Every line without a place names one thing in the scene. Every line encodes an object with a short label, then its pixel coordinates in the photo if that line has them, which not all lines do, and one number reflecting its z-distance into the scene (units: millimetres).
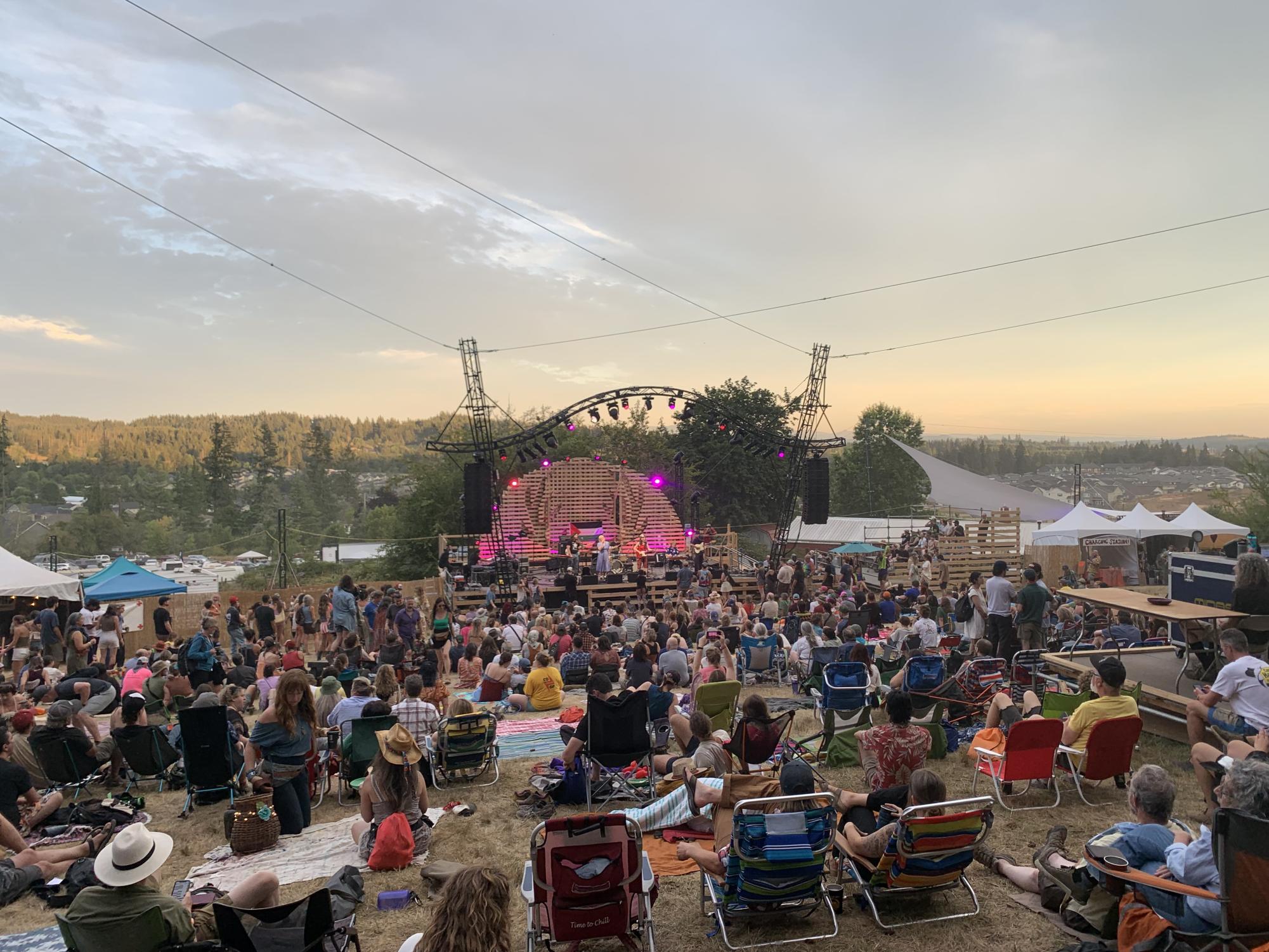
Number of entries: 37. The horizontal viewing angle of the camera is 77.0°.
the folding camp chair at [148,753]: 6184
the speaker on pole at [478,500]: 19531
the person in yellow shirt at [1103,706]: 5125
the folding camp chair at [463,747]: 6113
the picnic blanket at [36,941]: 3885
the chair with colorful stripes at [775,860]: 3418
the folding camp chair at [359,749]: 5915
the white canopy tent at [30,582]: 11859
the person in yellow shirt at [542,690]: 8789
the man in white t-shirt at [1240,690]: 4945
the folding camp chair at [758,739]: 5074
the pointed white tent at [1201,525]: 18172
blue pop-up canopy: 14820
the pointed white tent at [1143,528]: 18547
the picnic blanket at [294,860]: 4680
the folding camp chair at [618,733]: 5527
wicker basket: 5027
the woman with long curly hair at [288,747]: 5348
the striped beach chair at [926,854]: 3436
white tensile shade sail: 22000
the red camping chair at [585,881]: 3381
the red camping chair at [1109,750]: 5012
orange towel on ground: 4473
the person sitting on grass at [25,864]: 4410
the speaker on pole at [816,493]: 20625
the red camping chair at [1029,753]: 4922
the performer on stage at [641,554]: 21594
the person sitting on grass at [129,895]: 3023
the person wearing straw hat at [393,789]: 4914
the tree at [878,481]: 56844
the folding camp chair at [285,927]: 2902
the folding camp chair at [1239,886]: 2822
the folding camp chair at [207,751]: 5613
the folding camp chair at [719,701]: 6543
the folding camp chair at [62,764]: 6004
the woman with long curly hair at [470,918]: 2359
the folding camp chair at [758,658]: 10008
